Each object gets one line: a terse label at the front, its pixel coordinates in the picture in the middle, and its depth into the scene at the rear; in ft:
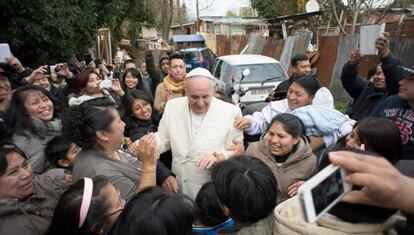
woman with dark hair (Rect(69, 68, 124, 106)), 13.73
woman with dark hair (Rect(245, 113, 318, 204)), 7.70
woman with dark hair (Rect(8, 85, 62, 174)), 8.87
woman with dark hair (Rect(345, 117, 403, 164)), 6.48
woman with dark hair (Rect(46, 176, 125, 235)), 5.34
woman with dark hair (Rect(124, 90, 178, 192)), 11.47
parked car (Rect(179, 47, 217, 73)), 50.55
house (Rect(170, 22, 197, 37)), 138.10
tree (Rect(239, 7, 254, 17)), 151.70
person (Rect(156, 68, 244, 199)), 8.62
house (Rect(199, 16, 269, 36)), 107.04
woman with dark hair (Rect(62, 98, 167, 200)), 7.02
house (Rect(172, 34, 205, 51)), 94.99
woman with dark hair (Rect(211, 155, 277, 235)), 5.23
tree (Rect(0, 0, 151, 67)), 26.40
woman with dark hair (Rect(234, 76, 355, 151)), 9.07
